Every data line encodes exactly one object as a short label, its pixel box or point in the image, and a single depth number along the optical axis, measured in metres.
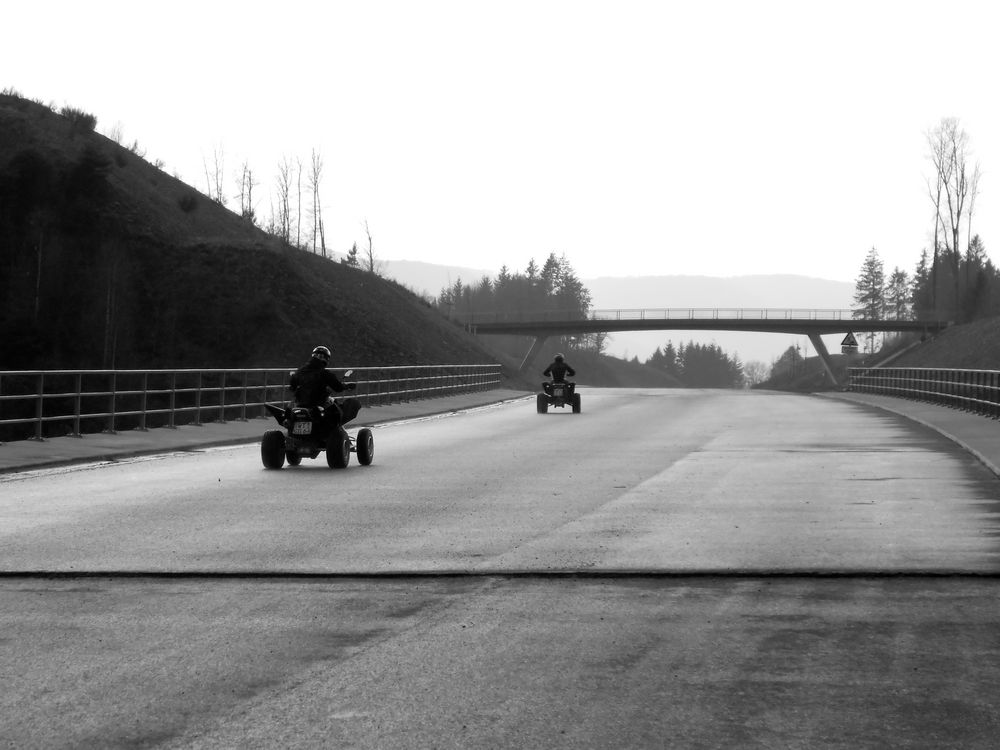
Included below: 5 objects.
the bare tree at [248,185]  133.00
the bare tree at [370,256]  132.06
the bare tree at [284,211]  122.49
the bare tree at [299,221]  122.61
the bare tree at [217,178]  128.75
